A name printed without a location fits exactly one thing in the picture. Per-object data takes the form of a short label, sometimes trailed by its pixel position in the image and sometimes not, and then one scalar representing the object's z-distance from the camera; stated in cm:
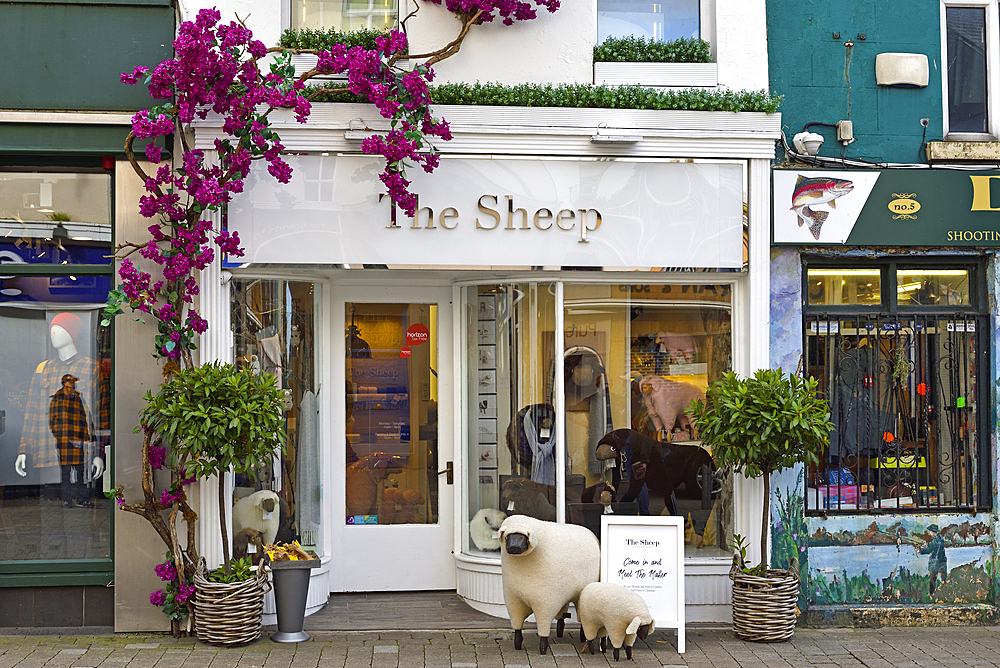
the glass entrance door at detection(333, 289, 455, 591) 744
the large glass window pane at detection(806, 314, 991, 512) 711
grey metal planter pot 630
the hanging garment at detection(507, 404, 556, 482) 708
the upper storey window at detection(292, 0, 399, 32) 699
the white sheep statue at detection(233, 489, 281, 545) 677
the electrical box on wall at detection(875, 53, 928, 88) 705
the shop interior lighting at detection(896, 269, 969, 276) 721
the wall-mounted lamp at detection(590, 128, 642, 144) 670
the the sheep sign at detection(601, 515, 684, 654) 631
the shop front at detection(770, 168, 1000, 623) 696
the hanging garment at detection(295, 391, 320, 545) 707
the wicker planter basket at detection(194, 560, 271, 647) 614
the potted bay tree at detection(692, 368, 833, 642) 634
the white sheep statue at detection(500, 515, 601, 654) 591
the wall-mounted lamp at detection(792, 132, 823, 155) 686
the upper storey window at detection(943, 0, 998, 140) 727
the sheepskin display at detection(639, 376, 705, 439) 714
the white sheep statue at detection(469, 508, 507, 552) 721
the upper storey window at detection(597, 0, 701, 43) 714
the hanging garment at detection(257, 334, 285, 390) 687
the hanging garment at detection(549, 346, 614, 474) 710
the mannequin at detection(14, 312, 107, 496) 674
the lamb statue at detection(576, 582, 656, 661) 584
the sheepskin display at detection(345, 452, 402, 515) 747
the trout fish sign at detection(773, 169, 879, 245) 692
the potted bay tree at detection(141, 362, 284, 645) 600
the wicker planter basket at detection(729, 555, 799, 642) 638
